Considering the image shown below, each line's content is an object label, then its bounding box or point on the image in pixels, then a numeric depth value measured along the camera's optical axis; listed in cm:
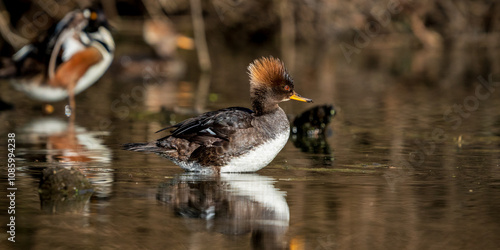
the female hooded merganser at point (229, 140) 1694
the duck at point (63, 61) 2725
